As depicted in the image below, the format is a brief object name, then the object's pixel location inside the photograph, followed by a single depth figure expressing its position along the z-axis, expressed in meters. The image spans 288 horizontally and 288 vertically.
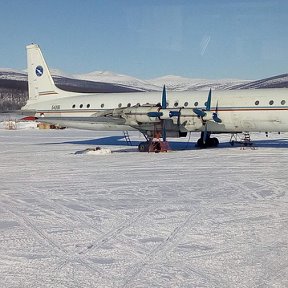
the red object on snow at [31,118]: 31.29
